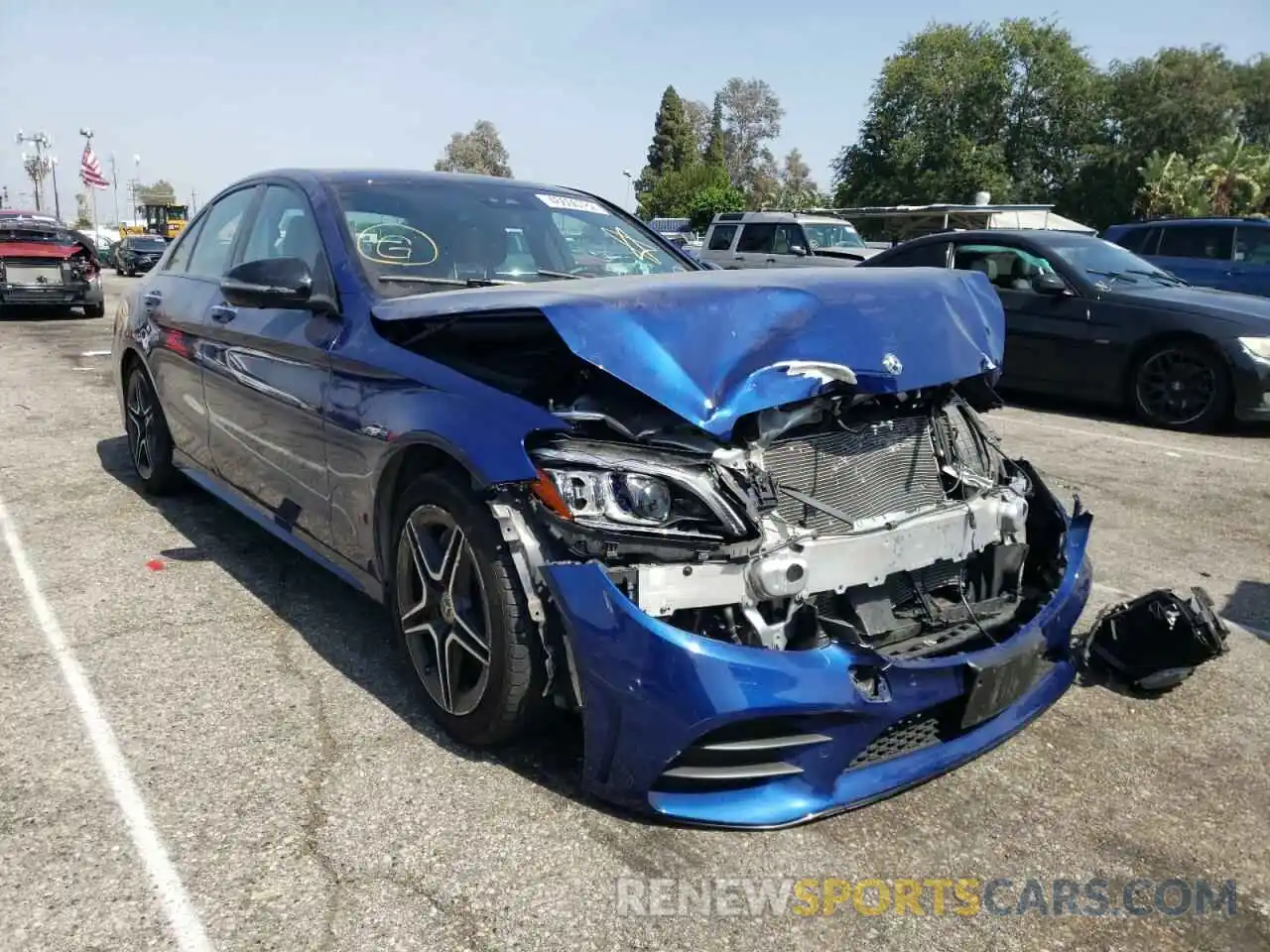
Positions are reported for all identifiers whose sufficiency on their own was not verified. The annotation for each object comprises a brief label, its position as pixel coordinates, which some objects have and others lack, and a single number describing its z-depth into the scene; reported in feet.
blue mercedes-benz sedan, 7.76
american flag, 152.56
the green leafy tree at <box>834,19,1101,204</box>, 157.99
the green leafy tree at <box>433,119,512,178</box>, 289.53
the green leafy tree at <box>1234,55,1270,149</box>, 163.94
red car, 51.65
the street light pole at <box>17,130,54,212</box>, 196.85
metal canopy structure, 79.92
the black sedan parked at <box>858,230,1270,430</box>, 25.63
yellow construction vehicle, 157.79
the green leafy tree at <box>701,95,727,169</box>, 256.52
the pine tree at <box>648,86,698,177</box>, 247.91
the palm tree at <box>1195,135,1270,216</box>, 112.98
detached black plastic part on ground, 10.66
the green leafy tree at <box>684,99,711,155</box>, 284.61
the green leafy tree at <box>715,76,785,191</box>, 287.89
